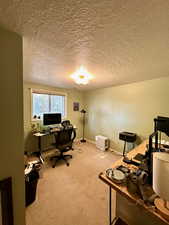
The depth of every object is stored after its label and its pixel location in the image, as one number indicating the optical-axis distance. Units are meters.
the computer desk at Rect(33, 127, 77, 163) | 2.97
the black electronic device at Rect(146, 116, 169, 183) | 1.21
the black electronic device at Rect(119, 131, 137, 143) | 2.88
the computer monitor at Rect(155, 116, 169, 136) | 1.22
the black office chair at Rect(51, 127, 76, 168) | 2.65
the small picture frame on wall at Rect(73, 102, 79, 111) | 4.53
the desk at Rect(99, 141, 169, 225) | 0.73
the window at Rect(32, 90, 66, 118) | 3.41
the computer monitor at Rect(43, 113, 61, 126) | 3.36
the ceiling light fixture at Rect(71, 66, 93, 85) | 2.21
